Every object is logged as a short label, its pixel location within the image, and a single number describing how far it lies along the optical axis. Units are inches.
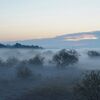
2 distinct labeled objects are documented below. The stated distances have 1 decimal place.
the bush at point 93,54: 1554.7
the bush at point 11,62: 1352.8
